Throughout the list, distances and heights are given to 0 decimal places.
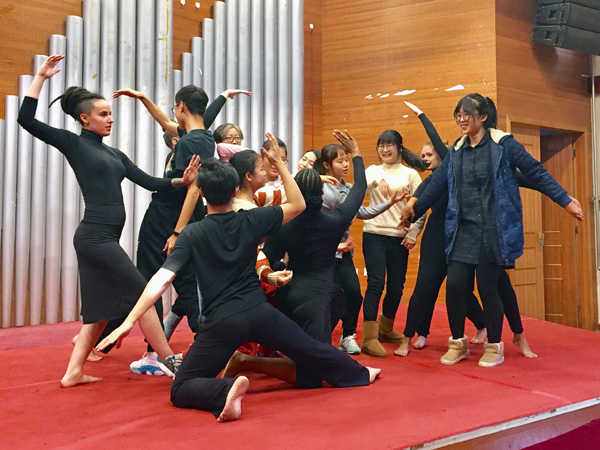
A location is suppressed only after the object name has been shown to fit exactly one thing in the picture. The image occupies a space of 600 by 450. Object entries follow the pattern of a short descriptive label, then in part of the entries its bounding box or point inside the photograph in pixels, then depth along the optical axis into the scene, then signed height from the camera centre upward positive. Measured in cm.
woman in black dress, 271 +5
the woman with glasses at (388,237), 359 +3
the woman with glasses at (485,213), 318 +15
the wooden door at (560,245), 630 -2
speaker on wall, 552 +194
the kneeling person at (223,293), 231 -19
